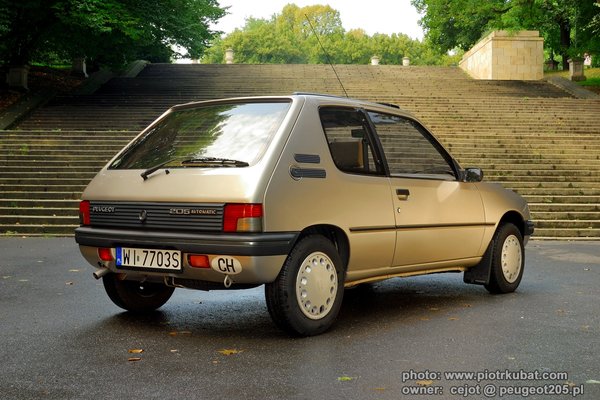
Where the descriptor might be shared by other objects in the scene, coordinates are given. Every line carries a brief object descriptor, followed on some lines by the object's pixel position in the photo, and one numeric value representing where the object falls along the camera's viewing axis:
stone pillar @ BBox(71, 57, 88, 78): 37.84
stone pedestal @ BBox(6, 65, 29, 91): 29.53
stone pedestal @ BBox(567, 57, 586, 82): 39.56
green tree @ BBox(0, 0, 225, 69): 25.84
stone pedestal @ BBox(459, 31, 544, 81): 40.81
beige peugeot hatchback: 5.15
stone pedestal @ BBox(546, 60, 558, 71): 55.25
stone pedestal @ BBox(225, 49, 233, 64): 72.06
